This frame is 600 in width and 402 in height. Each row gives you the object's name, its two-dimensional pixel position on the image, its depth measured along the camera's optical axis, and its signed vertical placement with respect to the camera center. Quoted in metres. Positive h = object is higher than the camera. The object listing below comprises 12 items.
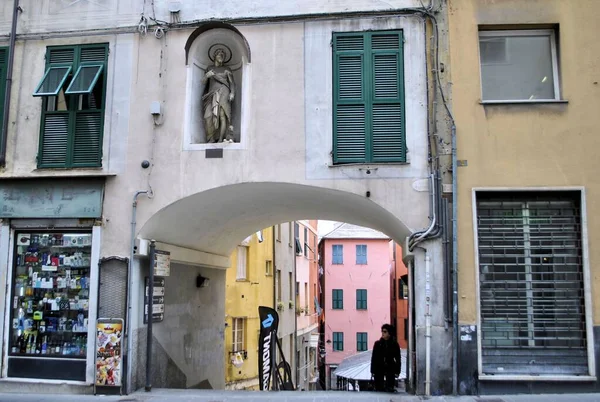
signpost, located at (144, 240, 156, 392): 10.57 -0.44
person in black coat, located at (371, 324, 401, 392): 10.80 -1.10
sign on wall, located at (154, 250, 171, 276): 10.91 +0.57
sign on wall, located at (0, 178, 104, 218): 10.80 +1.63
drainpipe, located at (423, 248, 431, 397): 9.60 -0.45
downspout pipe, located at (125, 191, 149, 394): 10.35 -0.04
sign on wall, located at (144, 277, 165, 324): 10.83 -0.08
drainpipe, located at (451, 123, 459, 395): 9.56 +0.41
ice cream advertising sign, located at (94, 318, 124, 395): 10.26 -0.96
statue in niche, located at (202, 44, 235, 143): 10.88 +3.39
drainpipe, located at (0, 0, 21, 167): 11.16 +3.69
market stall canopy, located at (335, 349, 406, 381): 27.27 -3.22
